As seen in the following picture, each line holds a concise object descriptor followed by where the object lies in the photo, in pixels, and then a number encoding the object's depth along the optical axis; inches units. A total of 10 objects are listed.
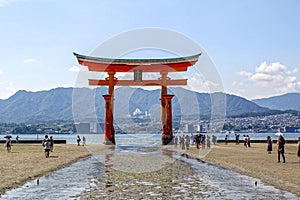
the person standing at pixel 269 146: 1234.1
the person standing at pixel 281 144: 930.0
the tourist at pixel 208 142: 1620.3
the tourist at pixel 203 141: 1588.3
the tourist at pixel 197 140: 1597.3
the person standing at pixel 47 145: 1088.1
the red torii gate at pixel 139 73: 1680.6
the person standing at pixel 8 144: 1391.2
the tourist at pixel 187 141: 1521.9
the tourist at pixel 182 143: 1532.9
